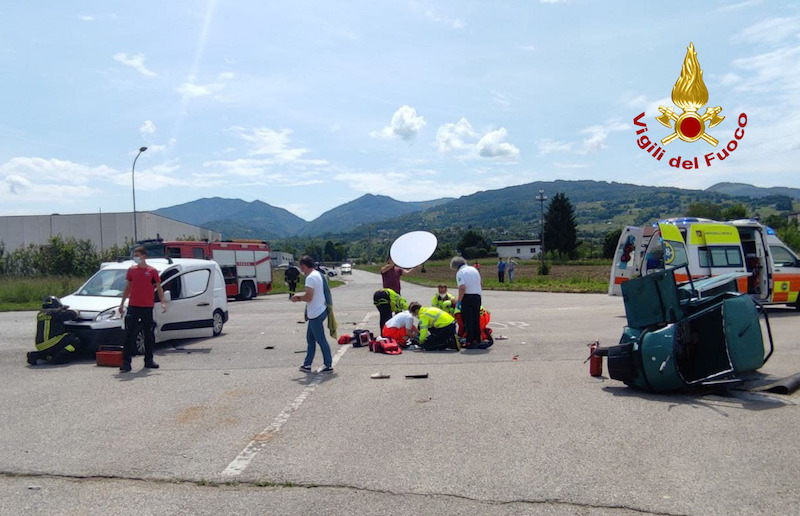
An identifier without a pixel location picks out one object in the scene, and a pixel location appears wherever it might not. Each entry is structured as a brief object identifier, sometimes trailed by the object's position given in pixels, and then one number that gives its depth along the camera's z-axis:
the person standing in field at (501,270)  39.88
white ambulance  15.58
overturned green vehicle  7.17
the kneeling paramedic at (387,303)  12.45
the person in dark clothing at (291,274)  21.33
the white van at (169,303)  10.77
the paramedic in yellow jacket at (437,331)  11.29
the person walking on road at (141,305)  9.77
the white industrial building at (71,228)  65.69
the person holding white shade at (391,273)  12.98
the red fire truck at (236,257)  26.08
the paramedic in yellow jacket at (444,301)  12.20
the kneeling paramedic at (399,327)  11.73
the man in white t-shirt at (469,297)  11.20
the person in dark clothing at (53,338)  10.35
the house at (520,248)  126.76
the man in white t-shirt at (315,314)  9.18
